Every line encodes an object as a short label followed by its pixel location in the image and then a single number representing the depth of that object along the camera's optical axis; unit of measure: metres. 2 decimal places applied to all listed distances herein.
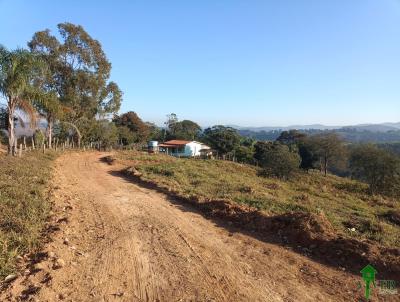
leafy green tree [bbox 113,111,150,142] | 69.75
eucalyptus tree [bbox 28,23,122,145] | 31.45
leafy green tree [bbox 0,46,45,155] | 18.06
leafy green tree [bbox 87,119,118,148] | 42.56
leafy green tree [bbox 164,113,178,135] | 89.48
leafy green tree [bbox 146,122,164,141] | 81.90
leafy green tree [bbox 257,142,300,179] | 31.78
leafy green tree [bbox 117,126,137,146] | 59.32
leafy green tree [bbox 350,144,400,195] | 31.47
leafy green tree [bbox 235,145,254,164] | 62.28
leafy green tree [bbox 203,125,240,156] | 66.44
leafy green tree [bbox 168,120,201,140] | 84.06
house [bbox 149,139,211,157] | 67.44
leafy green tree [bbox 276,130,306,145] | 89.56
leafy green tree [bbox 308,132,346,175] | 57.50
